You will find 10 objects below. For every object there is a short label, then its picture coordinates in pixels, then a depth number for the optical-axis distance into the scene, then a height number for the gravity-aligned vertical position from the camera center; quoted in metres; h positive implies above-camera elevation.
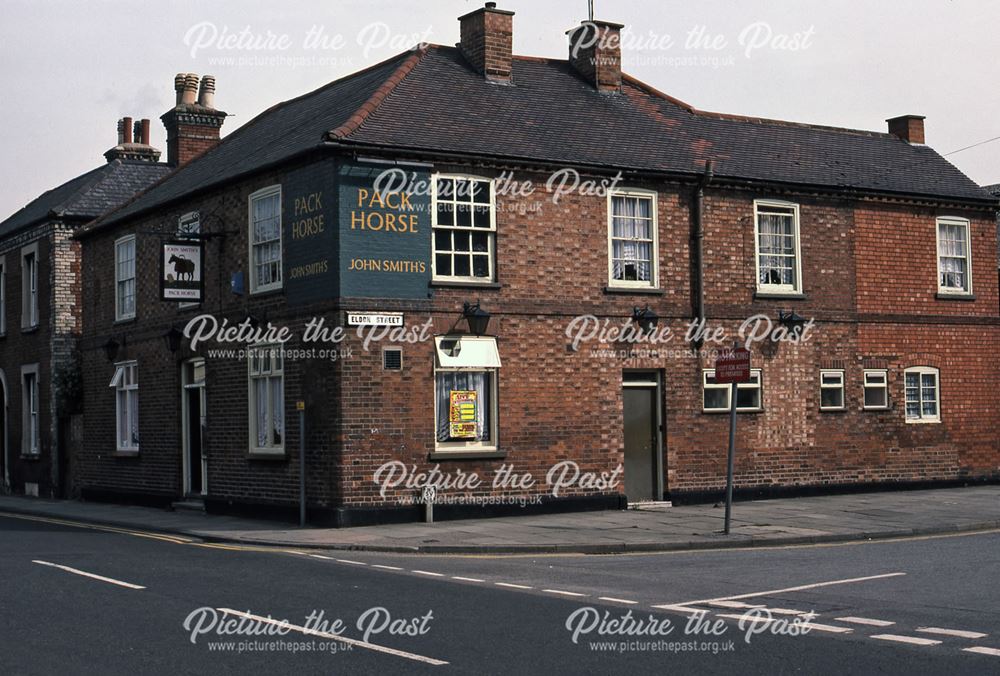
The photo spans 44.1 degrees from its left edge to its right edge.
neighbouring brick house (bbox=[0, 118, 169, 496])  32.09 +2.09
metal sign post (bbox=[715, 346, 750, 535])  18.62 +0.21
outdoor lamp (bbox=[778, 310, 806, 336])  25.59 +1.33
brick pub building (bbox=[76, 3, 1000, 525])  21.67 +1.83
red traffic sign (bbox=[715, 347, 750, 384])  18.61 +0.30
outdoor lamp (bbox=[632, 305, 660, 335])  23.84 +1.33
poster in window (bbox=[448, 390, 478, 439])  22.12 -0.47
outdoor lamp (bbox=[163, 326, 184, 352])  26.47 +1.16
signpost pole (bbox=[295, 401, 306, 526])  21.39 -1.23
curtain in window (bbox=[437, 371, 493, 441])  22.09 -0.09
